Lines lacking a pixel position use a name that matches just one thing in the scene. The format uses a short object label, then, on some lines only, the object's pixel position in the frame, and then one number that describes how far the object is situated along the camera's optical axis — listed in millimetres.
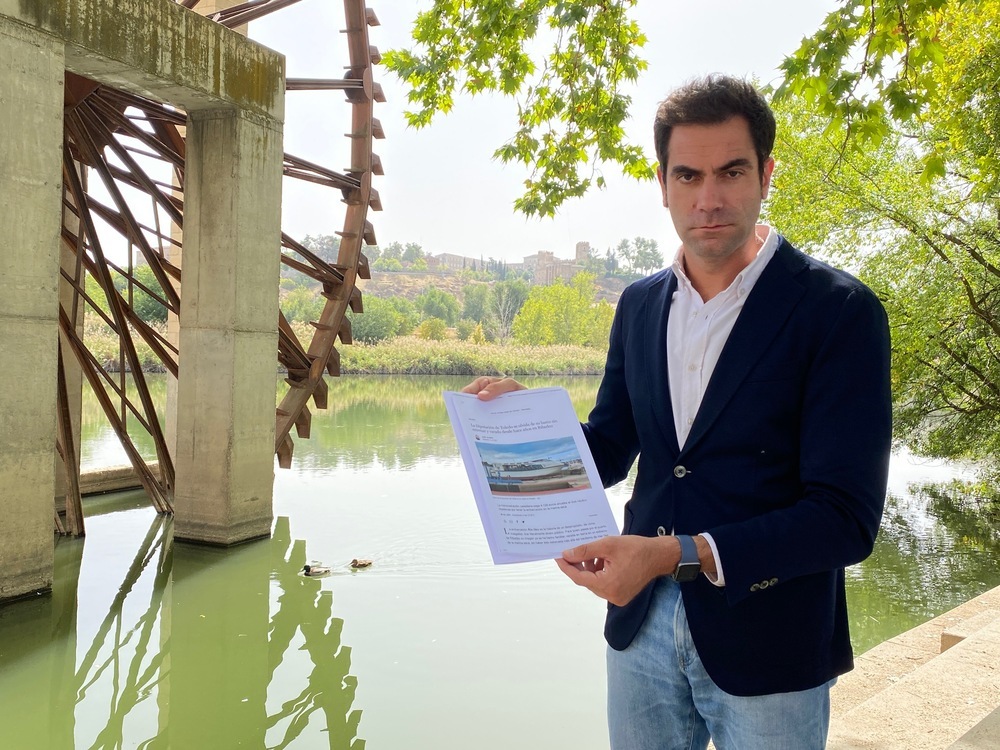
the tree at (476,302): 99062
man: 1540
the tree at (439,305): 94125
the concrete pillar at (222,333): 7754
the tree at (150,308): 43688
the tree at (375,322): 64875
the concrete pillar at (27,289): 5527
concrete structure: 5602
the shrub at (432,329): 67006
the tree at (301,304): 76344
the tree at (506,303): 91069
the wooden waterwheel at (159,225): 8453
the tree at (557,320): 70250
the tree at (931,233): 9586
